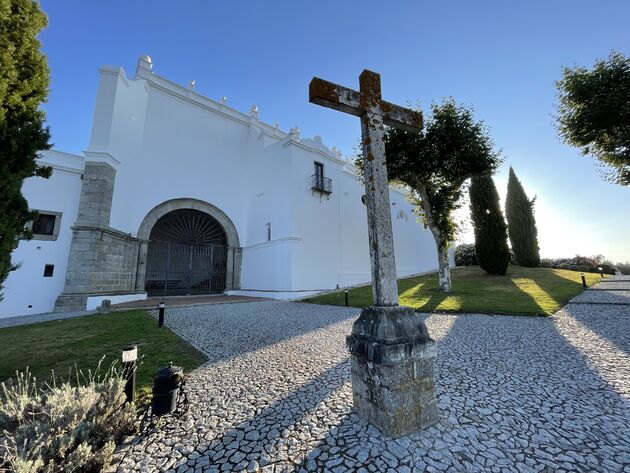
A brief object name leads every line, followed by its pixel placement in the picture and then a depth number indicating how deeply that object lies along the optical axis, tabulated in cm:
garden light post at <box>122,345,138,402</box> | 275
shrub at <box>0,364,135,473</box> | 177
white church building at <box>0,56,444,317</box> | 1038
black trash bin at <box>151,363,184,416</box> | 260
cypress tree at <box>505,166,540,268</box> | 1963
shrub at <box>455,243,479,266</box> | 2322
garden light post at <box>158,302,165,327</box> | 675
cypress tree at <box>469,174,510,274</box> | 1536
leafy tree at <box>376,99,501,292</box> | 1055
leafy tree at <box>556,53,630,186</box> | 1013
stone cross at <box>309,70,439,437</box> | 225
